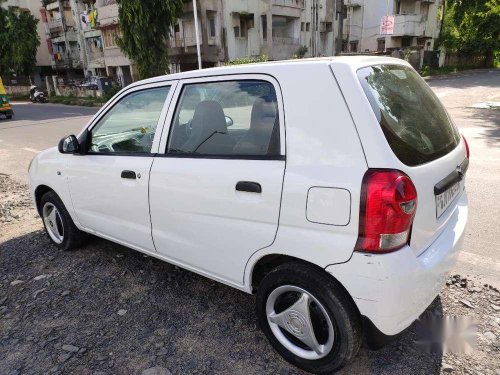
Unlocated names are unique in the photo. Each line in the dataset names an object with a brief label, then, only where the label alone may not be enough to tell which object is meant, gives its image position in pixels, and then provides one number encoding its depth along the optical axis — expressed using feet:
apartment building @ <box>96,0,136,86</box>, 105.81
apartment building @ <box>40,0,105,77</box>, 123.13
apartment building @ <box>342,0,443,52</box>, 118.88
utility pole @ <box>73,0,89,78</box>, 127.59
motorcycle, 101.14
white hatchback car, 6.13
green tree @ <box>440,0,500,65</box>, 116.98
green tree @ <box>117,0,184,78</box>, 70.13
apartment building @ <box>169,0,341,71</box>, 87.15
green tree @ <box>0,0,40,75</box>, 125.49
